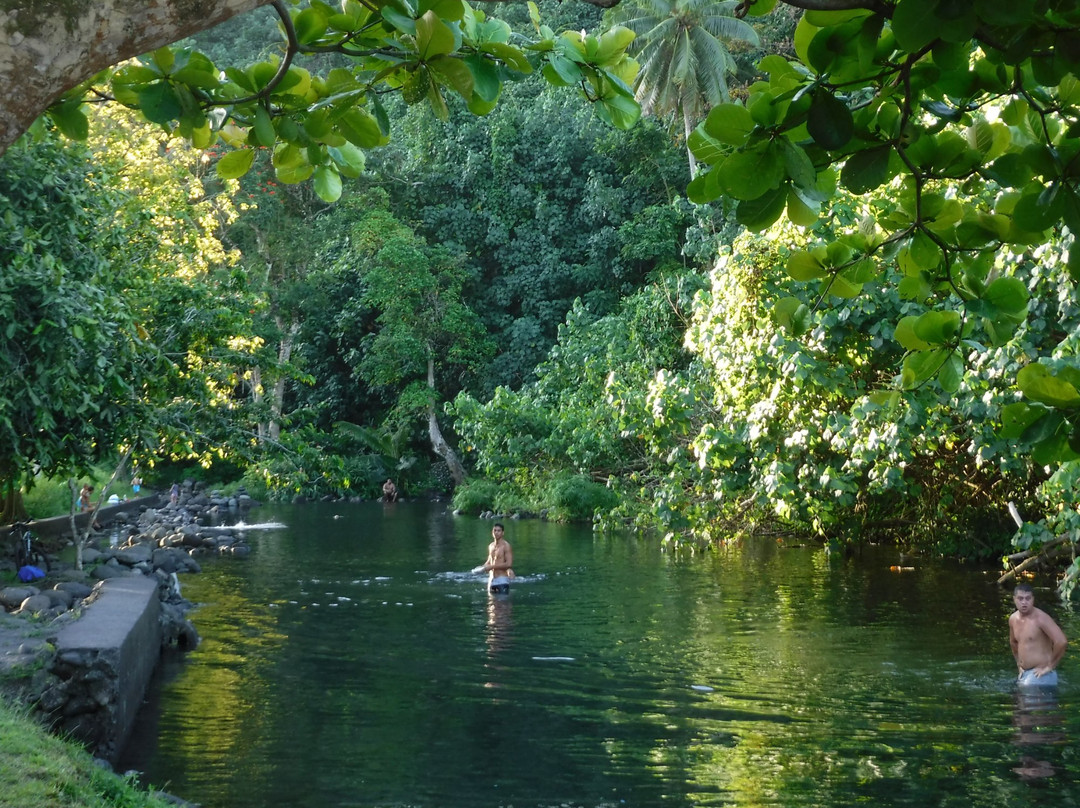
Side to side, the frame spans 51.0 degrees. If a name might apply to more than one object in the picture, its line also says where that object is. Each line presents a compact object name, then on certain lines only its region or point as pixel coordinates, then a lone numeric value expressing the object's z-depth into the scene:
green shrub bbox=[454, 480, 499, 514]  31.58
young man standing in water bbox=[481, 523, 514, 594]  16.15
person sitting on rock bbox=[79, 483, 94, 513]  24.97
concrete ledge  7.80
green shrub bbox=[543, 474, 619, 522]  27.20
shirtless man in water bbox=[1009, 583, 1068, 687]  9.82
